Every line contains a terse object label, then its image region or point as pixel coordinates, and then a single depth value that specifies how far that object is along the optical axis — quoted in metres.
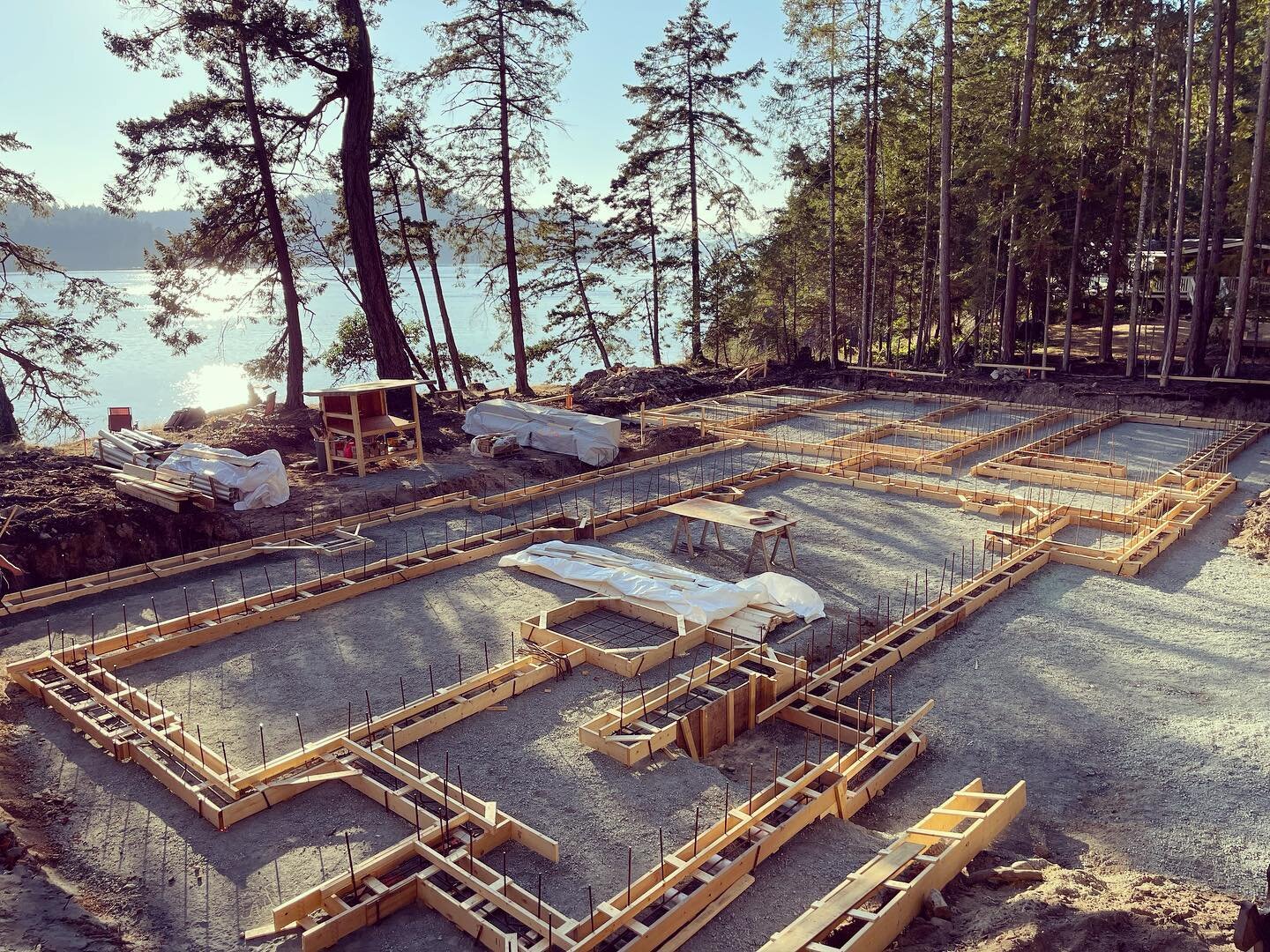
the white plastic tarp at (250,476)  10.47
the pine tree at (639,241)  23.08
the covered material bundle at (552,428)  13.09
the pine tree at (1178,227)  14.84
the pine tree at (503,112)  17.12
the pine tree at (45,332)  14.44
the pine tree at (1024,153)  17.94
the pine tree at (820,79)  18.77
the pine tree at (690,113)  21.73
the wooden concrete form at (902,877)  3.83
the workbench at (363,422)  12.14
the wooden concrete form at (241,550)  7.93
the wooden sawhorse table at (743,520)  8.63
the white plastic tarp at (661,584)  7.39
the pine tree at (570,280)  23.28
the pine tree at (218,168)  13.12
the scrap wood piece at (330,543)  9.26
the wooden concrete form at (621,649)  6.60
